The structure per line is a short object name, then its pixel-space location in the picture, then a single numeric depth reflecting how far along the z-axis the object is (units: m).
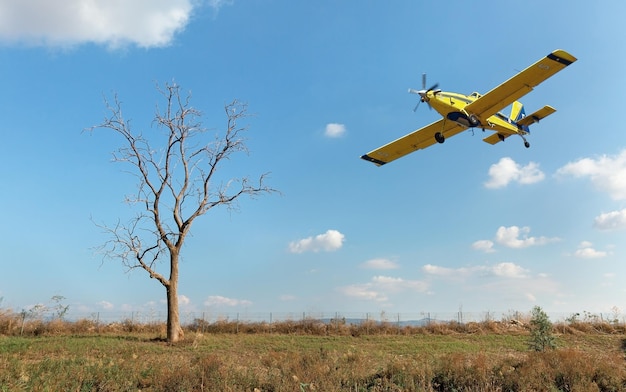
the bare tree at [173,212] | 23.05
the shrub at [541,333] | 17.72
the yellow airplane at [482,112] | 20.32
